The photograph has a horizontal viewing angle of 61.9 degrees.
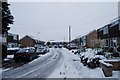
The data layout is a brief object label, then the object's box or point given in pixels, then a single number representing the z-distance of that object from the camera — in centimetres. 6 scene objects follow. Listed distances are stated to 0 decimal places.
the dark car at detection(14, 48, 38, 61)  1163
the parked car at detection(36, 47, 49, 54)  2009
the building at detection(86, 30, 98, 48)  3046
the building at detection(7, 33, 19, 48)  3020
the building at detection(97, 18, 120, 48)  1472
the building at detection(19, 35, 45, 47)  4141
